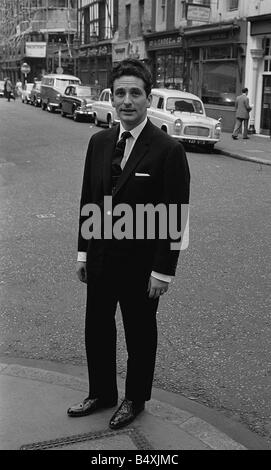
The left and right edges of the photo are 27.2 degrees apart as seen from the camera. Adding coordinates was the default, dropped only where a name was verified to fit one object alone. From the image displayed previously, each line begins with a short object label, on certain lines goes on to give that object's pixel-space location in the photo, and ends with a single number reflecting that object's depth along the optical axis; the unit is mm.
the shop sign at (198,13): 23970
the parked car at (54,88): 32312
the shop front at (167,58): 28297
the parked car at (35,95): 38188
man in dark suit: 3037
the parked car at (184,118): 16906
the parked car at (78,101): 26531
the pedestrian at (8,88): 47125
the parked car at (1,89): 57731
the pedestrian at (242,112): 20375
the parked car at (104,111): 22697
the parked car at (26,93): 43178
